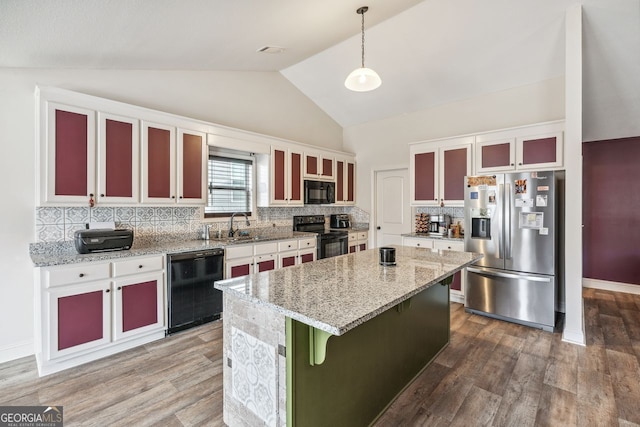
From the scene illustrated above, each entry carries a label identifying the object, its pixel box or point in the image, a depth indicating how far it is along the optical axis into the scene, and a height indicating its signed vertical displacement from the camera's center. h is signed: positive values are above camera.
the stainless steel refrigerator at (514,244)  3.28 -0.36
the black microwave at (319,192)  4.98 +0.35
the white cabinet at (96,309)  2.40 -0.84
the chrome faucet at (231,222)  4.14 -0.13
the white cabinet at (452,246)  4.04 -0.45
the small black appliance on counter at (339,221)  5.69 -0.15
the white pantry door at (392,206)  5.27 +0.12
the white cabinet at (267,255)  3.62 -0.56
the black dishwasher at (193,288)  3.09 -0.79
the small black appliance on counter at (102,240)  2.69 -0.25
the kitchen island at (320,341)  1.41 -0.70
